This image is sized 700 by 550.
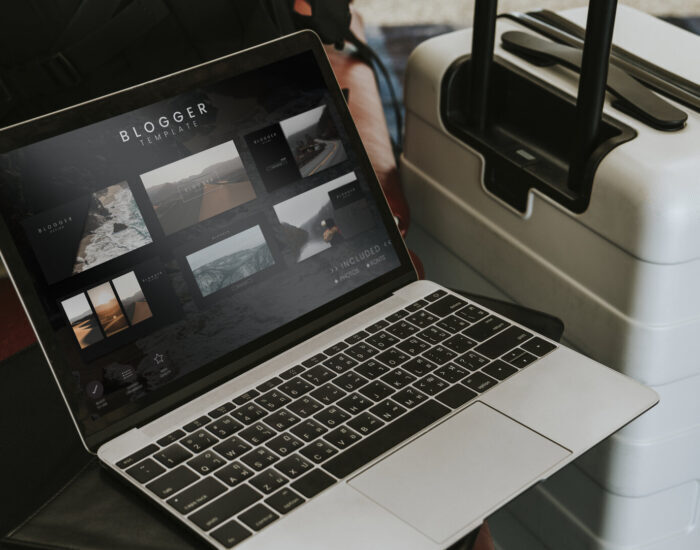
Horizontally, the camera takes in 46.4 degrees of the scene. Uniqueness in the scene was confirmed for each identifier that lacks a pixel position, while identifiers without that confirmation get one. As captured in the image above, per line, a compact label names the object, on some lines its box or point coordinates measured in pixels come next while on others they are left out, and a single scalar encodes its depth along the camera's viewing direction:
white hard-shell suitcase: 0.55
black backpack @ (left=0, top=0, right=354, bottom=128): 0.62
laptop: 0.47
